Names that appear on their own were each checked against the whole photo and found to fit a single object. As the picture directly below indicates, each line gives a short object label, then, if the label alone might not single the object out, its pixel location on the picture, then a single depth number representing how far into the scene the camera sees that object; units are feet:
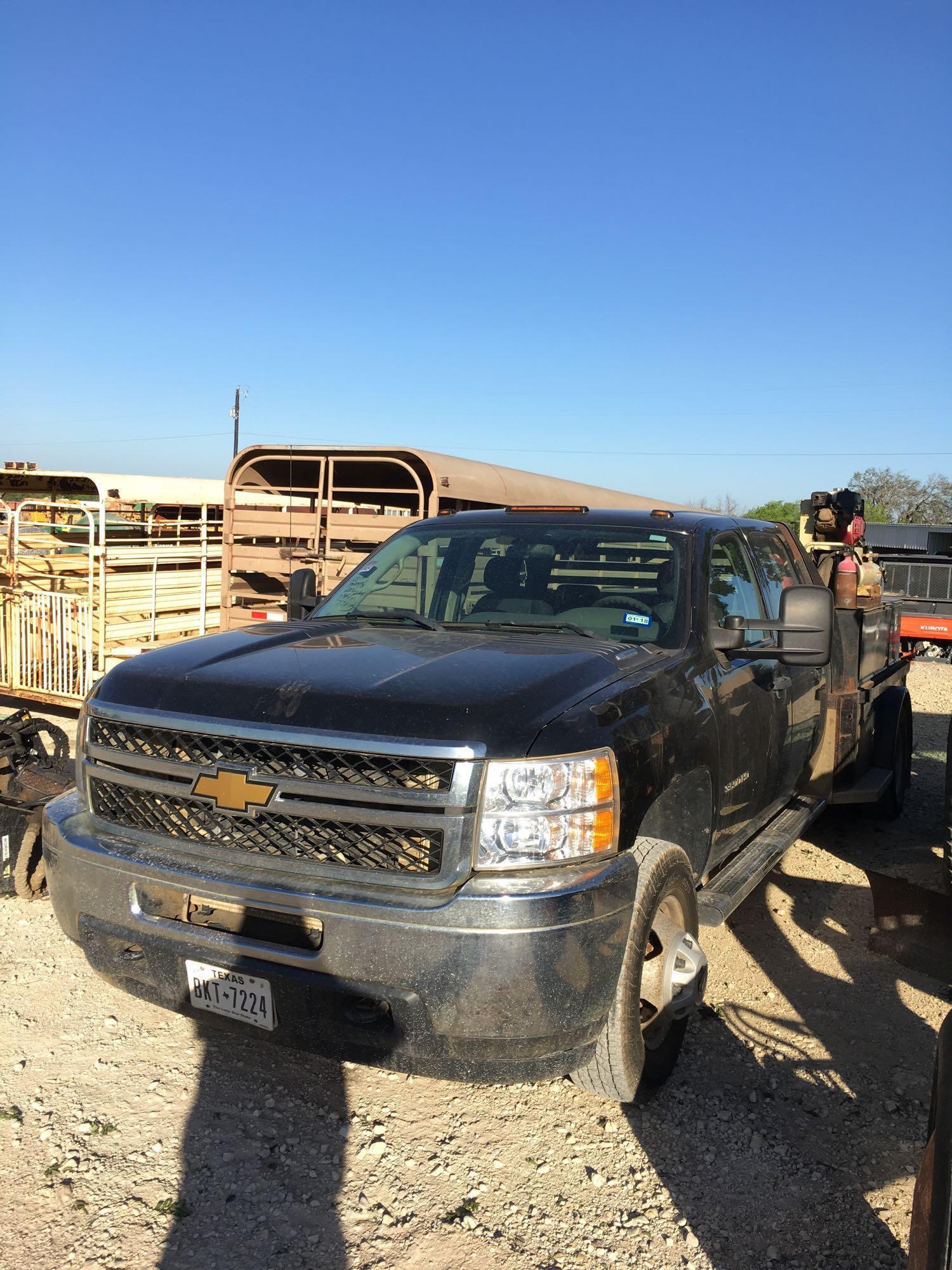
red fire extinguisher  20.54
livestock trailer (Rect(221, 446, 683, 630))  32.78
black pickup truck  8.58
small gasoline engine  20.88
